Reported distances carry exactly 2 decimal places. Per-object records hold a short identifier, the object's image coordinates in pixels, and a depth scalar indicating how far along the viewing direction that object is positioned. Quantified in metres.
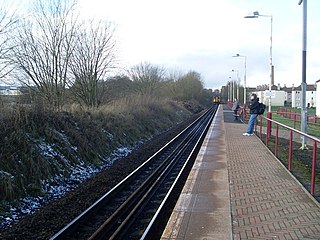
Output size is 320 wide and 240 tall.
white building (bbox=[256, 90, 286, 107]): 110.18
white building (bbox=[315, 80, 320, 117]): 50.44
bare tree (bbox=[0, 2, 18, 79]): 11.91
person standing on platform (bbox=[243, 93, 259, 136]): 17.45
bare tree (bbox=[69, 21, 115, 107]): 22.30
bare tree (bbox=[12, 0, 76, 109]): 17.19
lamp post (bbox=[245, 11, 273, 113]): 19.98
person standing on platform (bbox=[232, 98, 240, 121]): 32.58
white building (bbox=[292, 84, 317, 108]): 100.40
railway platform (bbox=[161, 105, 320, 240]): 5.23
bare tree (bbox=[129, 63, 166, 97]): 47.94
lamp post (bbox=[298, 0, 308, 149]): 13.51
